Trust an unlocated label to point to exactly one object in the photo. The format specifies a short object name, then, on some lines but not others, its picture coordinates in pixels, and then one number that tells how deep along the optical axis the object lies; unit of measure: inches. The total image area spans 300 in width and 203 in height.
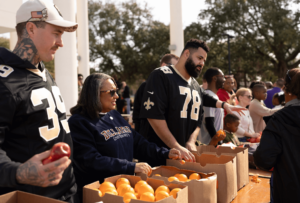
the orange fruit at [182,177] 75.9
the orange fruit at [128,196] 60.5
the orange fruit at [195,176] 76.6
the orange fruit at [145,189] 64.6
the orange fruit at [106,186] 66.3
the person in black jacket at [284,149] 75.1
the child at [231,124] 169.3
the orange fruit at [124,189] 65.7
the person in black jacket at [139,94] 158.7
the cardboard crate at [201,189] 66.2
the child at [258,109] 219.5
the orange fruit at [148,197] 59.6
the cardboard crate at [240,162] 90.9
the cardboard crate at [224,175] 78.9
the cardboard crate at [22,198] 46.1
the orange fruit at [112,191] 65.2
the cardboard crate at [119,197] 56.3
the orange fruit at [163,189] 64.3
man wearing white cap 51.0
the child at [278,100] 235.7
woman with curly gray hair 79.9
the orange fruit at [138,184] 67.3
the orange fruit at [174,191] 62.1
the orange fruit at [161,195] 60.5
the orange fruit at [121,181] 70.3
